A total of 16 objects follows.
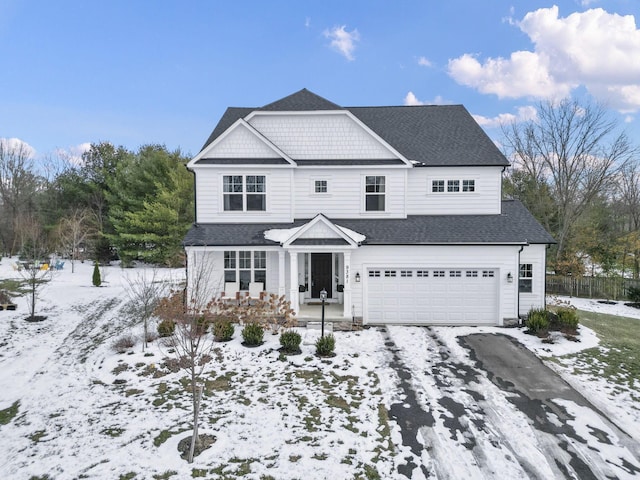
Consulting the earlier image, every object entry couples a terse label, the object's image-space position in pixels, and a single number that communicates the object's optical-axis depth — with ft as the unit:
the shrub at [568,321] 39.11
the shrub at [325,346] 32.99
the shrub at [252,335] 35.35
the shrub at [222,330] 35.91
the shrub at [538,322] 38.68
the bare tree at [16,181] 122.83
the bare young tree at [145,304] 35.73
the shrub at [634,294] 61.82
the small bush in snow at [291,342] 33.79
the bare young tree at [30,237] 78.34
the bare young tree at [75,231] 88.74
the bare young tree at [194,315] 19.47
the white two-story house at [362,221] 42.96
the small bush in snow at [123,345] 34.32
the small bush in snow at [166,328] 37.22
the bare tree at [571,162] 84.53
